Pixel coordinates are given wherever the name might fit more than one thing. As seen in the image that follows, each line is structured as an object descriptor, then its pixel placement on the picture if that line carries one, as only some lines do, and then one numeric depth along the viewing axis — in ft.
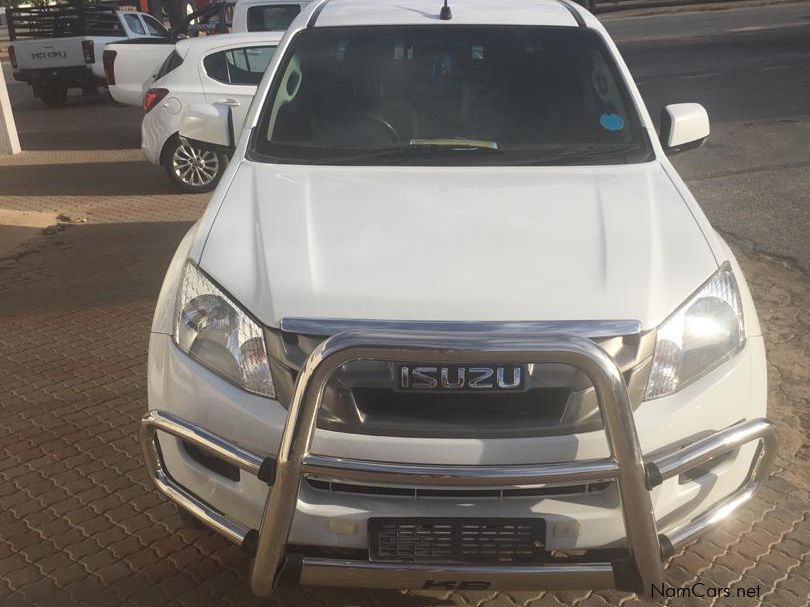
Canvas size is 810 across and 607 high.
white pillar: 41.81
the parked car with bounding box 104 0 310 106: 44.62
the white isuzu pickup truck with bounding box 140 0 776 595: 7.65
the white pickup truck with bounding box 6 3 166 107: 59.06
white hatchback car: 32.76
